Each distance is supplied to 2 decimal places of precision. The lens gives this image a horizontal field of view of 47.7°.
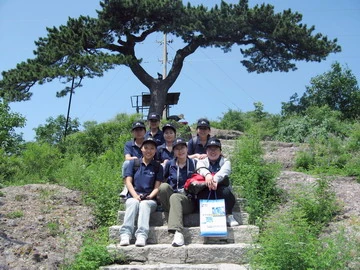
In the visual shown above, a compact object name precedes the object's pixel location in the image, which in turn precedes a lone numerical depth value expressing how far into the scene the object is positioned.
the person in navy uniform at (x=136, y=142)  6.56
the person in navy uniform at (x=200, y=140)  6.39
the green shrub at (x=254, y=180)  5.93
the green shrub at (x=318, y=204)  5.47
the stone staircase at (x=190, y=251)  4.79
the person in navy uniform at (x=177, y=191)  5.19
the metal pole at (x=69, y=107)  15.36
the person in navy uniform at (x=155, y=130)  6.78
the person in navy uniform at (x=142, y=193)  5.17
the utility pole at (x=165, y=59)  24.83
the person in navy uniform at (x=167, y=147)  6.47
